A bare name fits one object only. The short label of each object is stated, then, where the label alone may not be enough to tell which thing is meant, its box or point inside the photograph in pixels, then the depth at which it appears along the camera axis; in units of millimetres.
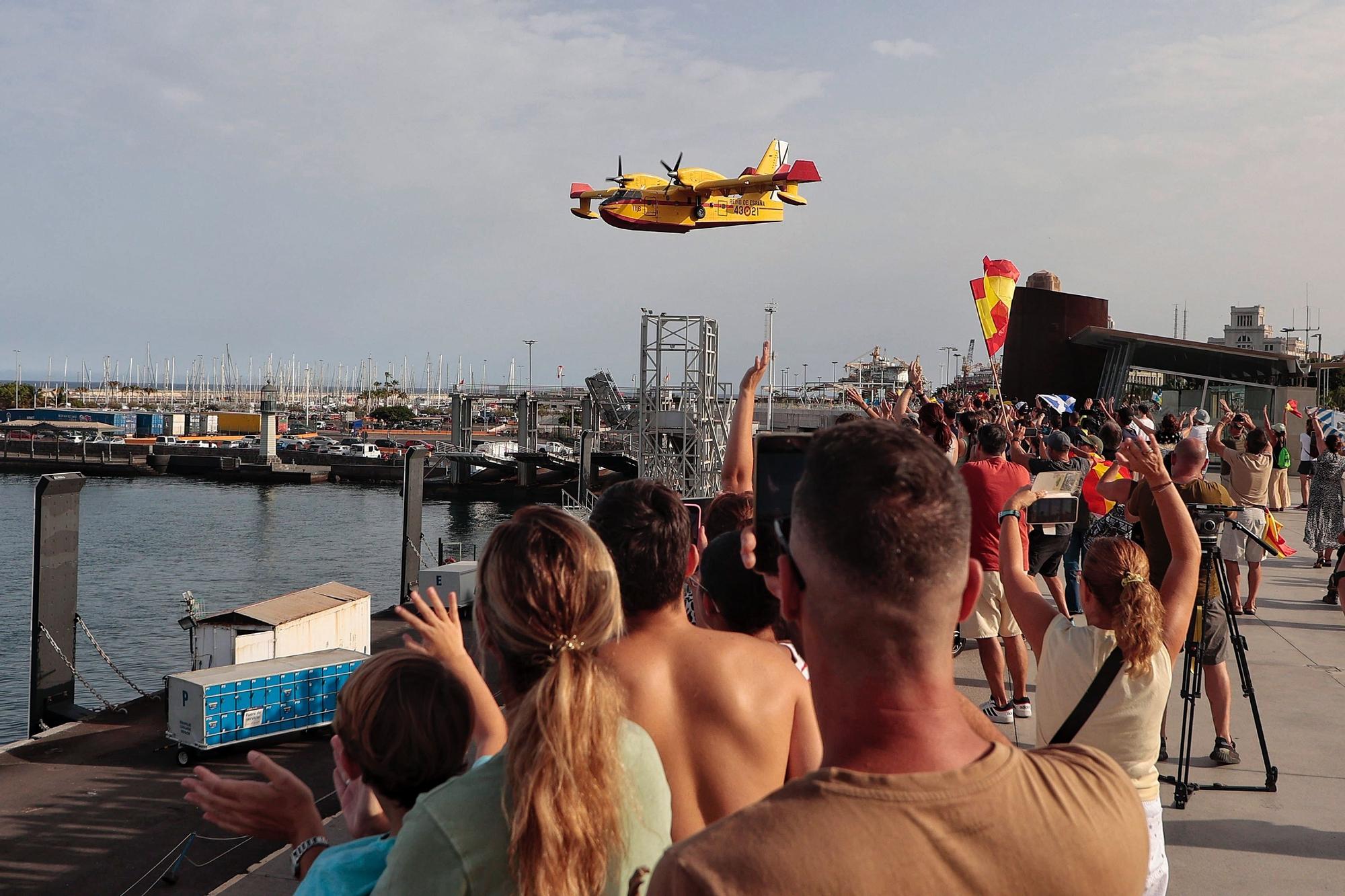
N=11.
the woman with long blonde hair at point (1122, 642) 3400
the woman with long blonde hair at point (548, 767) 1846
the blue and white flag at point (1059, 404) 25969
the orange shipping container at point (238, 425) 108625
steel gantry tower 36312
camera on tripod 5059
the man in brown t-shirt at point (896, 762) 1314
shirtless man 2572
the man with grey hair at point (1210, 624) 5598
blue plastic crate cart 11289
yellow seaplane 38562
